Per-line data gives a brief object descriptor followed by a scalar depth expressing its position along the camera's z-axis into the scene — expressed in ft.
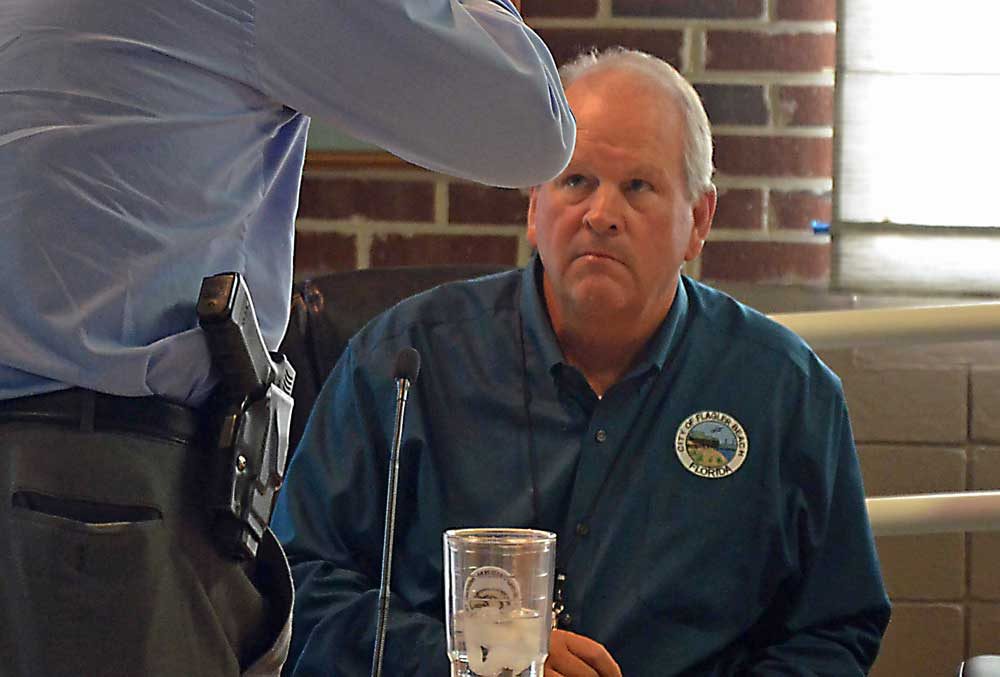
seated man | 15.49
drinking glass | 14.02
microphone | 14.16
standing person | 13.95
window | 17.29
